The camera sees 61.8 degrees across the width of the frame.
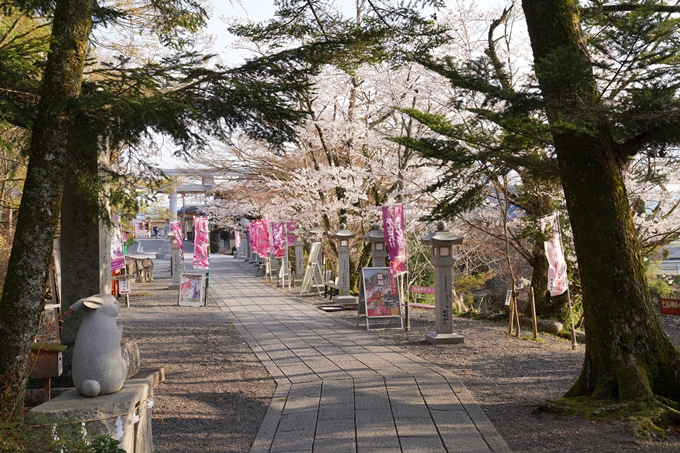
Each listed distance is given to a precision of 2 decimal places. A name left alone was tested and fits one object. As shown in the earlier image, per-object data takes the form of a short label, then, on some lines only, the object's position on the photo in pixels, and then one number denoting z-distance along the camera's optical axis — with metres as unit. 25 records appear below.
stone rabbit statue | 3.78
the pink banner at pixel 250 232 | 28.97
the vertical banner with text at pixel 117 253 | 14.81
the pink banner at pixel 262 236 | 23.68
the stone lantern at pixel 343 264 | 15.09
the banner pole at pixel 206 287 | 15.68
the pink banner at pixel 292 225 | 20.73
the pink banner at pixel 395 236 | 11.16
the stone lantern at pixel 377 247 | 12.75
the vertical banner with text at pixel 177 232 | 20.03
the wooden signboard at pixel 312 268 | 17.76
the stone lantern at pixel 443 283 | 9.61
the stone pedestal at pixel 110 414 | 3.46
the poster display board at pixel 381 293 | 11.32
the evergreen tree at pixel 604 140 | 4.56
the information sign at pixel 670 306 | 7.25
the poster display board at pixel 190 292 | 15.54
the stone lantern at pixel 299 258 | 21.27
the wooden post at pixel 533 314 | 10.35
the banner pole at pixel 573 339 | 9.65
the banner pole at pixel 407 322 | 11.02
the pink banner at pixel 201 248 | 17.11
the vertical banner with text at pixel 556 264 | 9.48
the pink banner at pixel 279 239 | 20.68
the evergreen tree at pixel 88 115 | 4.40
